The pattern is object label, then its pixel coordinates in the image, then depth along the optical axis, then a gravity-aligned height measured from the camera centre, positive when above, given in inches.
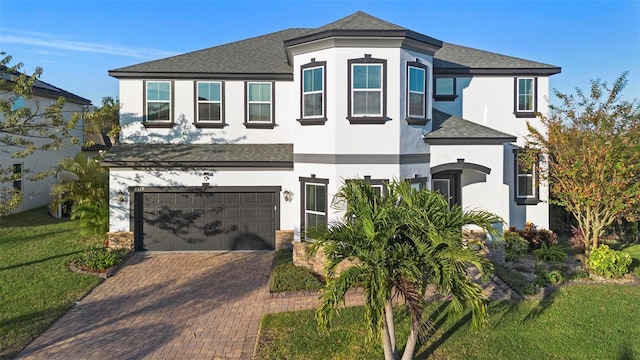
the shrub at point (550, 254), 507.5 -88.4
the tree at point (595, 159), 475.8 +25.0
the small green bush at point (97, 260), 465.4 -91.1
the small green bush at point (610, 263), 447.5 -87.7
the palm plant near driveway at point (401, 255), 225.8 -41.3
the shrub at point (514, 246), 510.6 -81.3
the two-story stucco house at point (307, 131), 456.1 +60.1
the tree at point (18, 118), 381.1 +56.9
